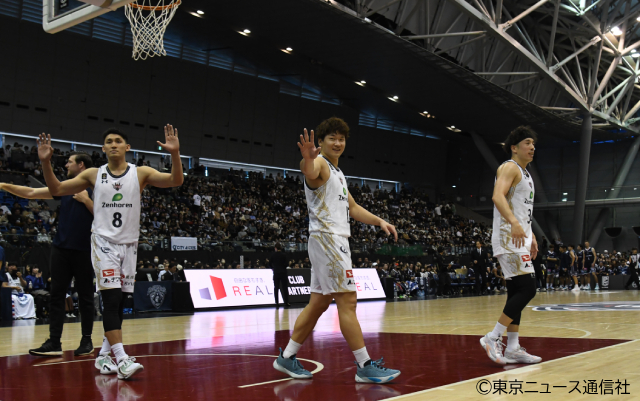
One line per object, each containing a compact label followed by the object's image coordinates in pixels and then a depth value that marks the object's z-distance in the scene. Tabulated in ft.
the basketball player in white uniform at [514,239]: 17.76
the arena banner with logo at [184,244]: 67.26
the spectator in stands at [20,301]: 44.39
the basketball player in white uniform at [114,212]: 16.81
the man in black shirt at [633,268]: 85.05
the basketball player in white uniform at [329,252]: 15.30
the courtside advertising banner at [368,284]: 67.26
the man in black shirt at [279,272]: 53.16
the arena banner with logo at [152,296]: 50.70
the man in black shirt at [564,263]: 82.53
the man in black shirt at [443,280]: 79.82
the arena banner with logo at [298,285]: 61.67
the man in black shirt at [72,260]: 20.70
